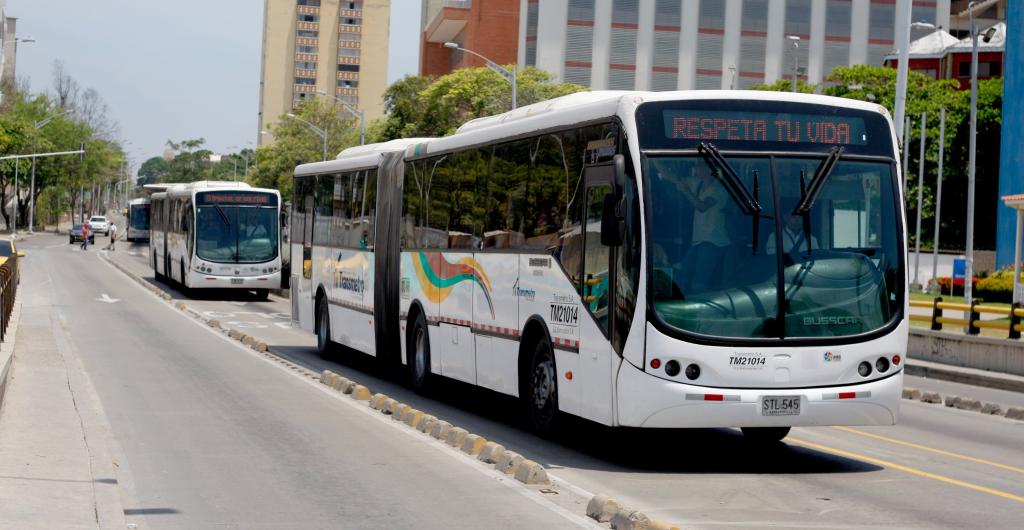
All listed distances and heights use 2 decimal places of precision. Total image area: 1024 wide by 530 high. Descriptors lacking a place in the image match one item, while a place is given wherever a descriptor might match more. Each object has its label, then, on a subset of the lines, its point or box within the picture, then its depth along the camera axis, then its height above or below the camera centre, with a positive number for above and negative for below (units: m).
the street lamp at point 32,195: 110.79 +2.26
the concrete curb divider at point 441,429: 13.77 -1.84
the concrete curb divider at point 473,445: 12.75 -1.82
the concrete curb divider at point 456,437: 13.19 -1.82
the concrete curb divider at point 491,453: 12.05 -1.79
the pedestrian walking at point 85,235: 80.31 -0.56
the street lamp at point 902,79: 25.45 +3.31
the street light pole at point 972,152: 45.66 +3.59
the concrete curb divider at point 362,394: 17.36 -1.90
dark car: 90.89 -0.66
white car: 120.75 +0.00
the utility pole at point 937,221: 62.45 +1.80
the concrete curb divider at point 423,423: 14.36 -1.85
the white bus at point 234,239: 41.19 -0.20
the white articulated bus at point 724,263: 11.66 -0.08
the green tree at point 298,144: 103.56 +6.66
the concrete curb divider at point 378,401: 16.39 -1.87
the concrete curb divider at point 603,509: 9.44 -1.73
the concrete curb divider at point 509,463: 11.48 -1.79
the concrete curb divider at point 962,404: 17.65 -1.84
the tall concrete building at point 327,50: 178.50 +23.30
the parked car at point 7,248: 35.28 -0.68
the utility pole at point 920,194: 62.79 +3.04
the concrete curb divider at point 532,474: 11.13 -1.79
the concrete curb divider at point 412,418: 14.84 -1.88
